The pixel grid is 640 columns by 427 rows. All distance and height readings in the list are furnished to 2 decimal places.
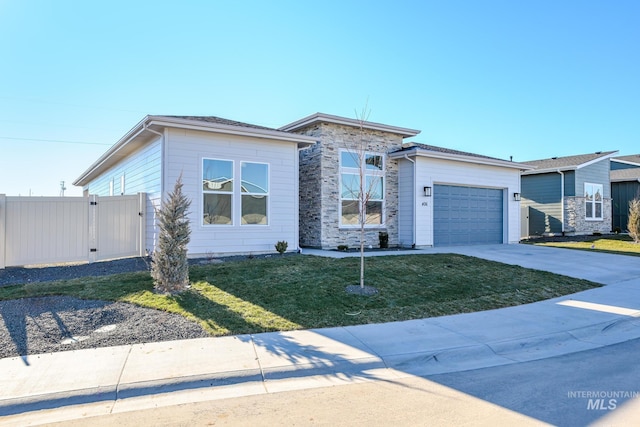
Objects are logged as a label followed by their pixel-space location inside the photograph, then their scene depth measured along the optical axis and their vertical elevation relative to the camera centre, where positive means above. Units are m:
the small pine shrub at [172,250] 7.03 -0.60
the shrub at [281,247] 11.43 -0.86
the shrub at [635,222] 18.48 -0.22
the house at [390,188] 13.68 +1.17
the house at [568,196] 22.30 +1.33
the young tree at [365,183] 14.08 +1.31
